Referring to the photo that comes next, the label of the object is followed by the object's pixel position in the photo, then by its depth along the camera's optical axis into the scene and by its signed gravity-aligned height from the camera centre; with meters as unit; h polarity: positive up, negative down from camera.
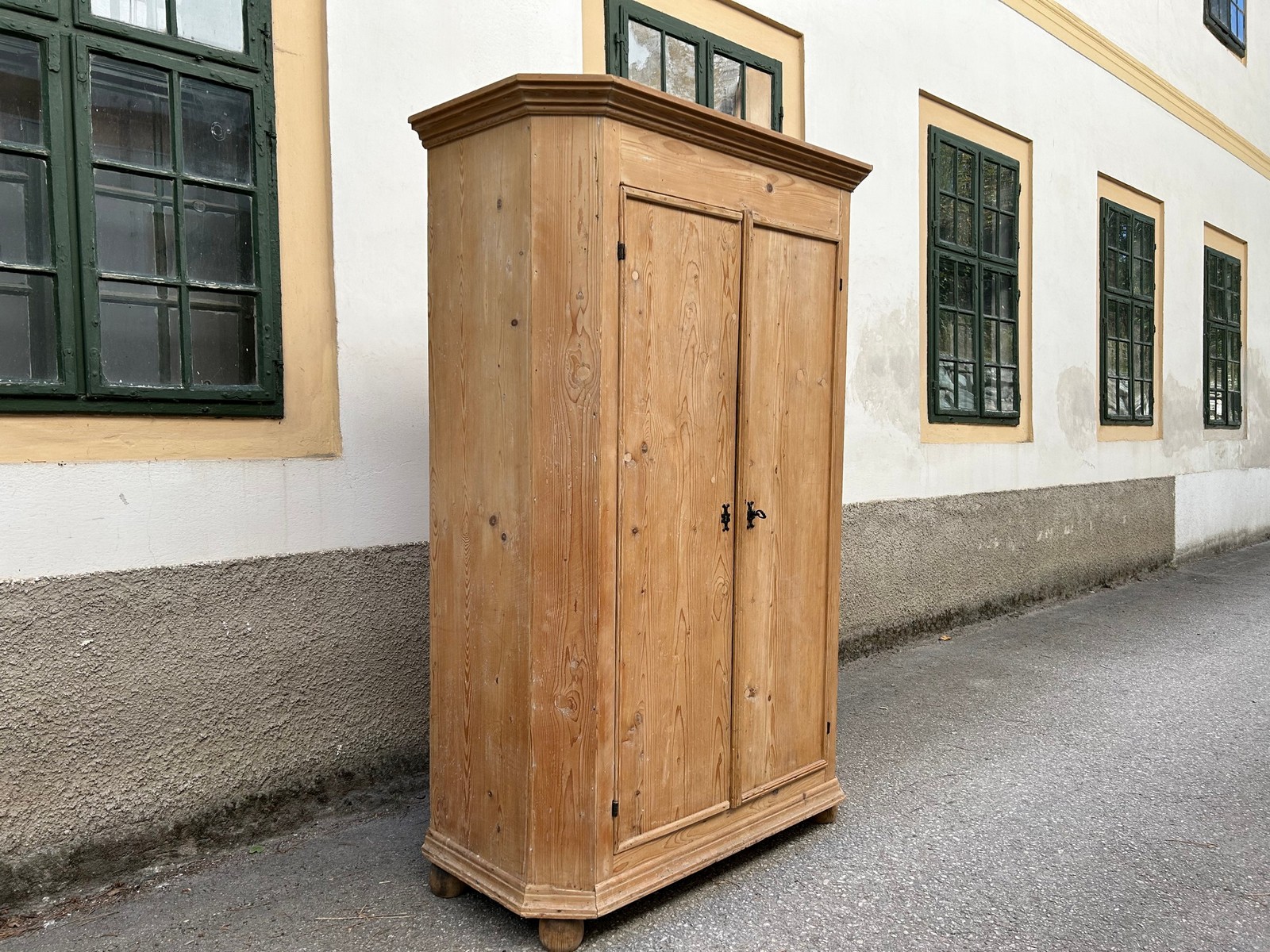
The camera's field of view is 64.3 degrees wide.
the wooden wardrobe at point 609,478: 2.88 -0.12
